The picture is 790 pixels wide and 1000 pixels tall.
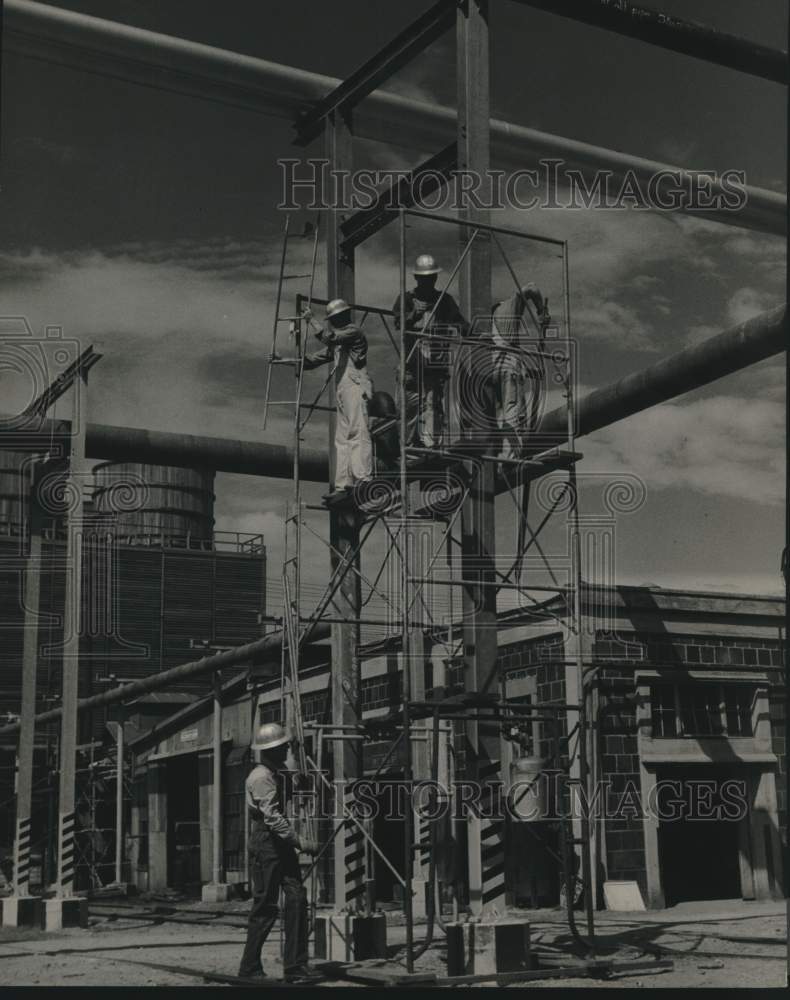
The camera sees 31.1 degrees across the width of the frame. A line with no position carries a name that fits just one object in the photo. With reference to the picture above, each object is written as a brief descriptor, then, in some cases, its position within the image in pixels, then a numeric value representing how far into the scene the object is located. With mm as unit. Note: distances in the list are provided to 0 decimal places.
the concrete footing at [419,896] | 23766
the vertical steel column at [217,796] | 29703
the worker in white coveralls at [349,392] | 15945
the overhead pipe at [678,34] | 18875
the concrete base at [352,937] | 14825
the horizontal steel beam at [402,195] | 15758
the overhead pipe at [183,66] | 20484
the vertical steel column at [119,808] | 34688
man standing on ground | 13102
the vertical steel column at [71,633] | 21969
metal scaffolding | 13695
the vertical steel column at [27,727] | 24203
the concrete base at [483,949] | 13102
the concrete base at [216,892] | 29219
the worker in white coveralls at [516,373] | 14898
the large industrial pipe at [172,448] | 24062
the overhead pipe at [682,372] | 19156
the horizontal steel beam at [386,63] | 15477
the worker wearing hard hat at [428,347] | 15023
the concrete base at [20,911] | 23234
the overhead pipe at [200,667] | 29250
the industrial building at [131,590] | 45656
